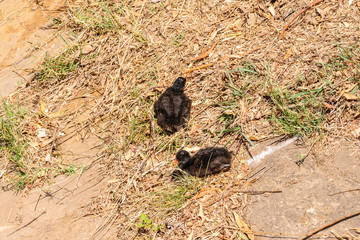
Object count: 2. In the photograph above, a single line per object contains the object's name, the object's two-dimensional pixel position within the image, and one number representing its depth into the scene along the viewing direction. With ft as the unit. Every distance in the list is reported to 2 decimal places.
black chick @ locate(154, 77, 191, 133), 33.22
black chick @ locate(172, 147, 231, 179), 29.37
